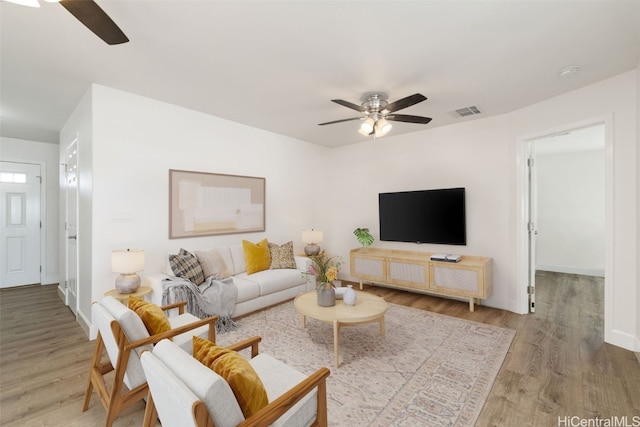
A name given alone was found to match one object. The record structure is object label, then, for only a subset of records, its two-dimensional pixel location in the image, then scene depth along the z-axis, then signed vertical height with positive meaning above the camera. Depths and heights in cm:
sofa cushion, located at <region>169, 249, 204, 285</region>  335 -65
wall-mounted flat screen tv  437 -6
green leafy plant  518 -45
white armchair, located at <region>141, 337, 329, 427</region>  103 -74
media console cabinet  385 -91
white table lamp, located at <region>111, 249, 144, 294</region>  286 -55
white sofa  360 -96
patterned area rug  197 -136
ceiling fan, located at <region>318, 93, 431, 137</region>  319 +111
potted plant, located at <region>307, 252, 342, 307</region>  291 -78
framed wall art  375 +13
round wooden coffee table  262 -98
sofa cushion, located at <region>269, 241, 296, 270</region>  439 -69
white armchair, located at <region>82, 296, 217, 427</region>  169 -86
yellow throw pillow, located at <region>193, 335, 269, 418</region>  119 -70
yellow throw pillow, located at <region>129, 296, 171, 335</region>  191 -72
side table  284 -82
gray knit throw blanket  301 -94
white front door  506 -19
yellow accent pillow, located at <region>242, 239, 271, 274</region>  412 -66
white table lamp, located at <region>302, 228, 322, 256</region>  512 -49
